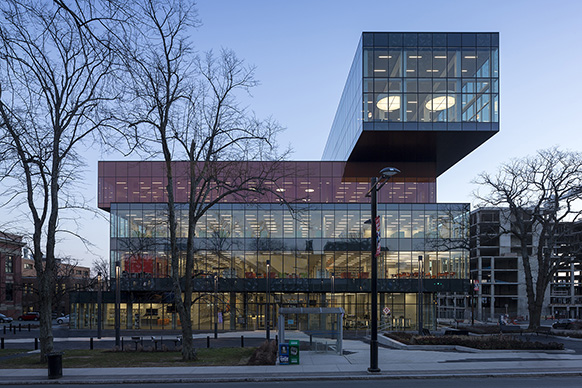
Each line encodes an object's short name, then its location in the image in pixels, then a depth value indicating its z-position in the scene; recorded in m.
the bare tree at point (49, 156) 22.97
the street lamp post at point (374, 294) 19.17
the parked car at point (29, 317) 82.00
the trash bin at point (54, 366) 18.75
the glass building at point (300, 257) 52.78
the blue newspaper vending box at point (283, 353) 21.53
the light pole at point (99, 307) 38.96
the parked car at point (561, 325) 50.74
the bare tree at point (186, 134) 23.66
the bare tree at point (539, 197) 42.78
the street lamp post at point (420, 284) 42.53
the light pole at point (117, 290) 34.20
